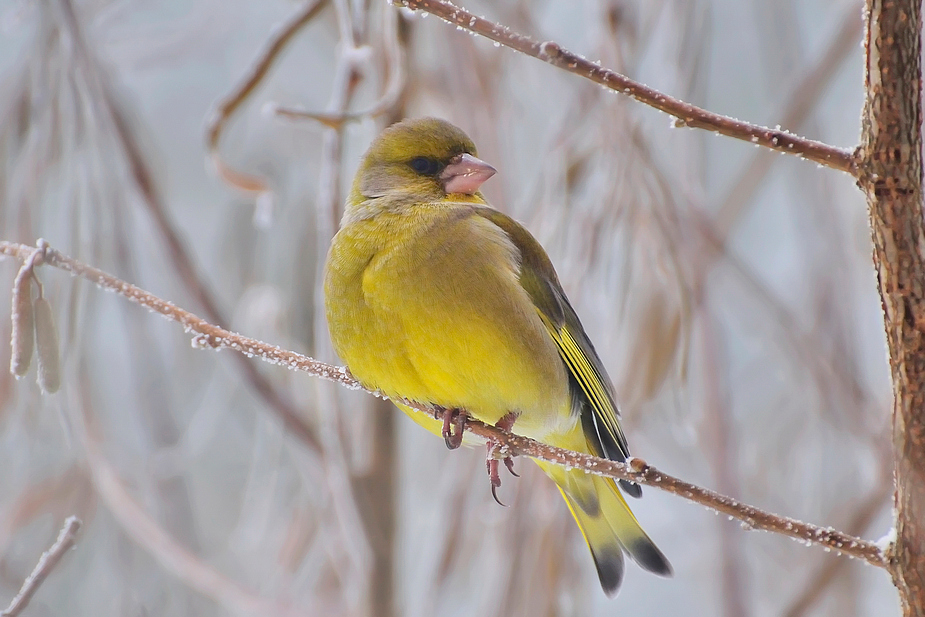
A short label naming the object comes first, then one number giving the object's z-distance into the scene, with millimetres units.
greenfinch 4648
